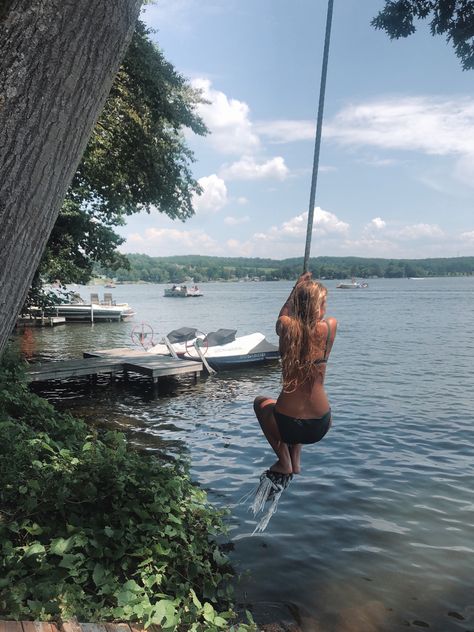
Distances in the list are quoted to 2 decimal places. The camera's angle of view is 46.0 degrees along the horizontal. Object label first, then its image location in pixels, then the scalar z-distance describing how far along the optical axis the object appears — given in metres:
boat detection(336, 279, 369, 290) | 149.50
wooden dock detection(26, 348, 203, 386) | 18.33
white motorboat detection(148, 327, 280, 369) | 24.08
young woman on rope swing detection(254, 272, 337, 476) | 4.60
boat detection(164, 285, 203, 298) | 112.71
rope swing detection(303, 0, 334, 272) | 4.60
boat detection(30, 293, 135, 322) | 49.62
